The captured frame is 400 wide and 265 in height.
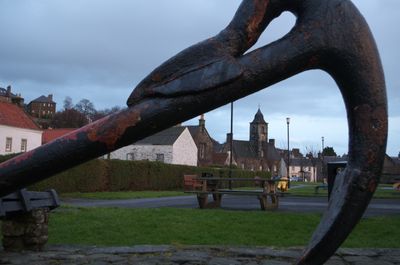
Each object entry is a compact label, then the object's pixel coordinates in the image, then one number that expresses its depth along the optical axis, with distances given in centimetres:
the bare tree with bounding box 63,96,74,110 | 7181
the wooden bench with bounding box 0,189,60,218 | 465
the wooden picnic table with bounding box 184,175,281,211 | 1280
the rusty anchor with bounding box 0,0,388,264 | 202
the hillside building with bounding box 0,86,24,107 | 4284
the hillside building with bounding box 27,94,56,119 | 10458
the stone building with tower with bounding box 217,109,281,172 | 9581
